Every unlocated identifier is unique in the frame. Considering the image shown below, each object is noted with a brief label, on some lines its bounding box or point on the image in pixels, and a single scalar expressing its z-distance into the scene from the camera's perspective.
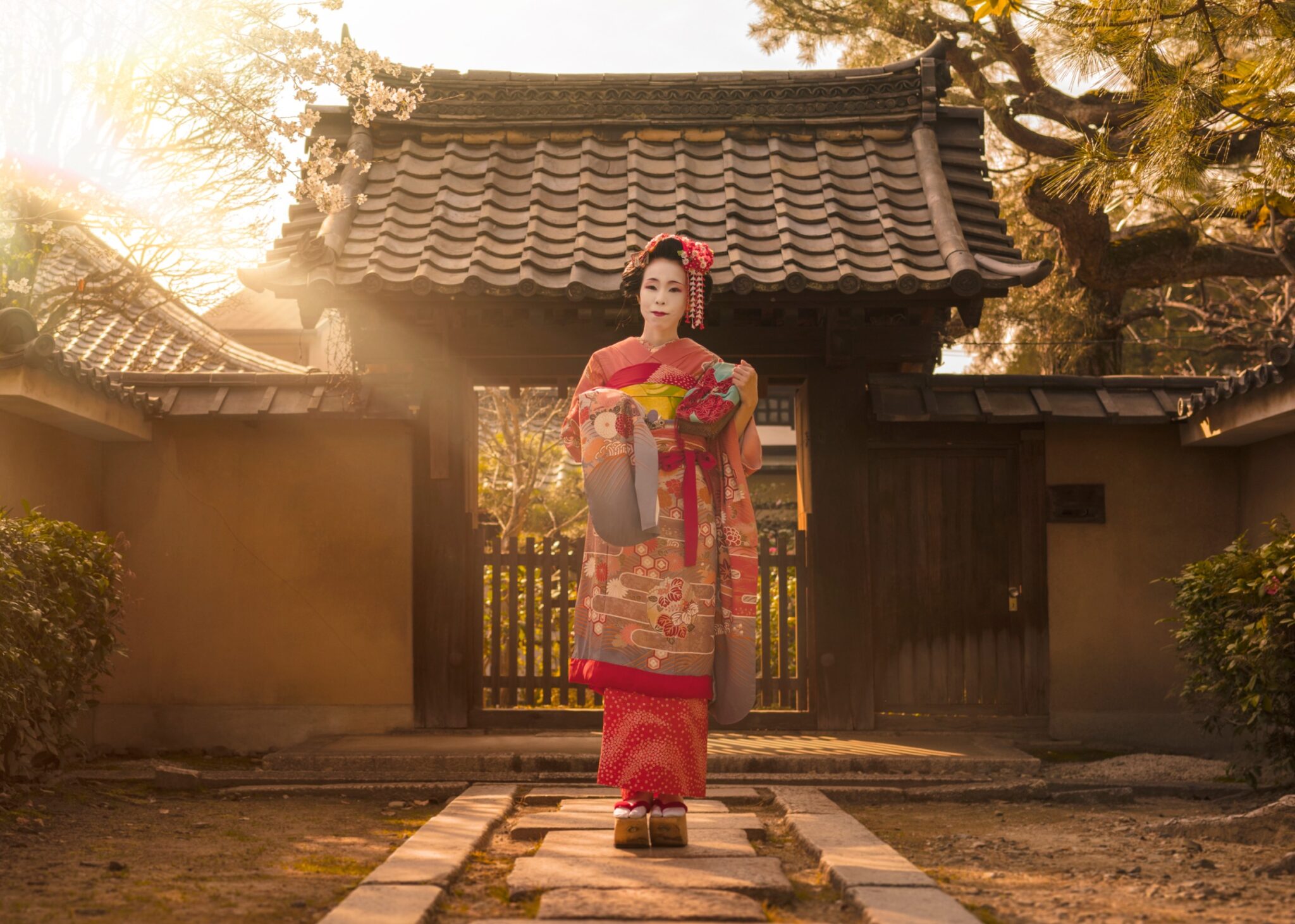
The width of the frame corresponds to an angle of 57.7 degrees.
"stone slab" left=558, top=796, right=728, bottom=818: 5.27
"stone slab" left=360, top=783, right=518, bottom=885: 3.88
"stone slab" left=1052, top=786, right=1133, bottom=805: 5.89
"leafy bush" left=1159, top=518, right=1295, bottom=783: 5.34
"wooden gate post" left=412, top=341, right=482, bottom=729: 7.45
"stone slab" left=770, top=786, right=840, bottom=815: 5.17
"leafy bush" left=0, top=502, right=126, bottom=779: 5.11
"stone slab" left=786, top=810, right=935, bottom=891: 3.88
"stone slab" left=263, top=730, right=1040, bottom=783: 6.36
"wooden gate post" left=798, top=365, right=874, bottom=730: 7.43
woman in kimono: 4.54
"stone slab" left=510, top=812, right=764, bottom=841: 4.78
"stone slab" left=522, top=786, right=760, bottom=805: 5.62
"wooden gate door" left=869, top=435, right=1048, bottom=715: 7.53
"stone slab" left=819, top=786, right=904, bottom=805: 5.94
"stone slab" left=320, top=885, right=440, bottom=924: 3.34
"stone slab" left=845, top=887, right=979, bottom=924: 3.37
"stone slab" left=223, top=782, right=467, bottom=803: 5.98
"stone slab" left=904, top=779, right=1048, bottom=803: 5.95
